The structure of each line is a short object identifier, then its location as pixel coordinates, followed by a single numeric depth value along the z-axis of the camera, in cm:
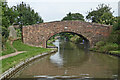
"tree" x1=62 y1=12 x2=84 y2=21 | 7447
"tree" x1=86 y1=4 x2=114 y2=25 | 5113
